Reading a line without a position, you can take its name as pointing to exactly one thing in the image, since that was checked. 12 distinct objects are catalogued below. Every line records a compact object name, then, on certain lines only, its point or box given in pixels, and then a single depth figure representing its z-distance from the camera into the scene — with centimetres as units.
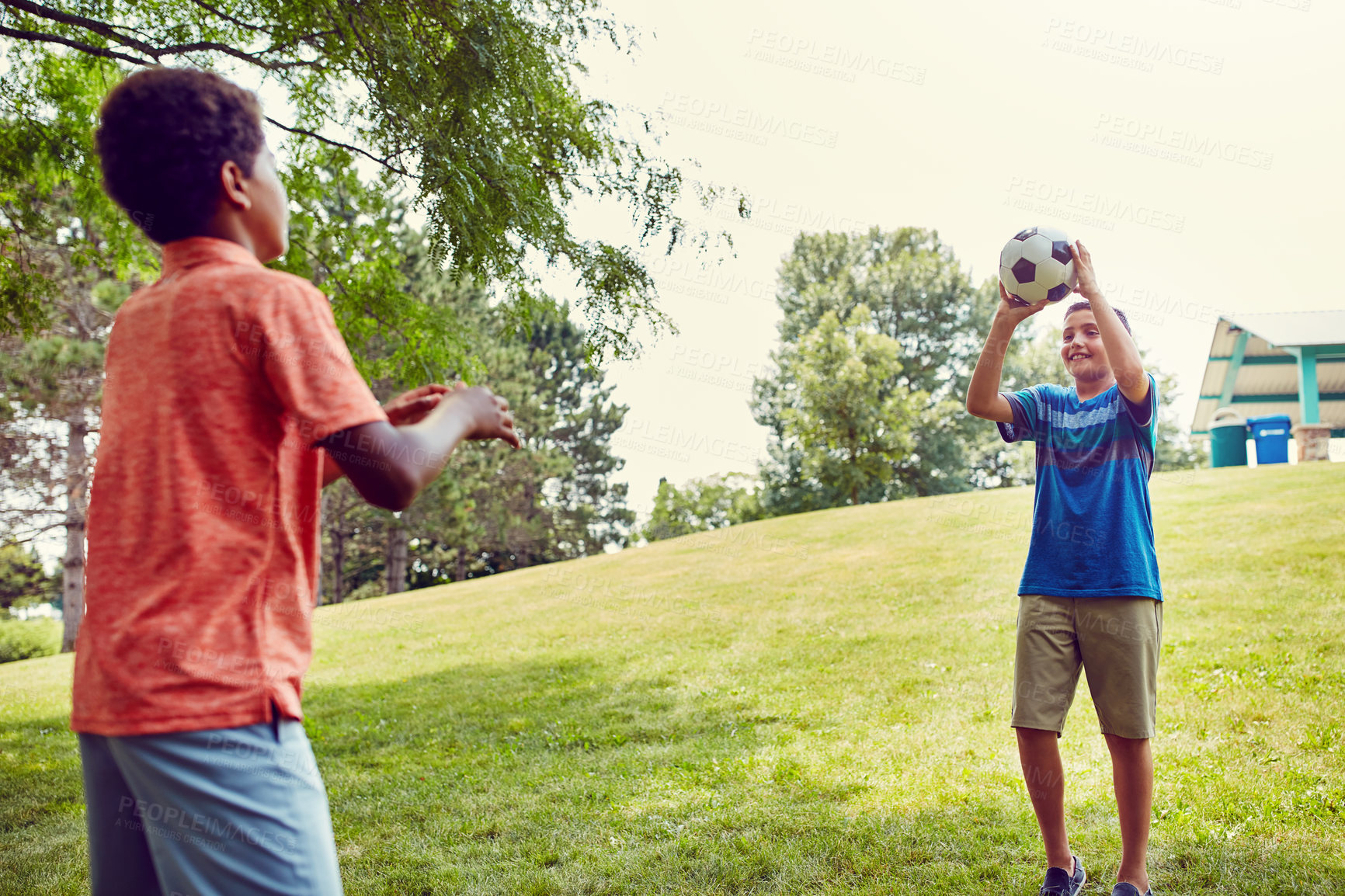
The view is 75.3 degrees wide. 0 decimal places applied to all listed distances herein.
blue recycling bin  1897
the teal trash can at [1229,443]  1945
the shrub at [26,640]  2344
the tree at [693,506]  5025
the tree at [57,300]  779
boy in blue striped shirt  332
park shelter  1983
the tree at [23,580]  3172
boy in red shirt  139
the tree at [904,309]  4159
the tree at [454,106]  582
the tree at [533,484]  2889
